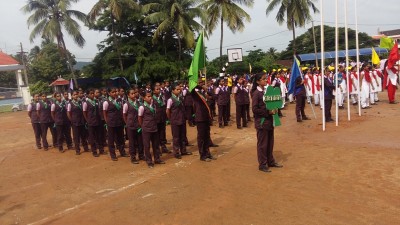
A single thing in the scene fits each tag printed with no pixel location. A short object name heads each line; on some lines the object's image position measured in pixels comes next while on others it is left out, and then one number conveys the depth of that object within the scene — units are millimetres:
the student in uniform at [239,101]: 12086
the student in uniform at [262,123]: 6787
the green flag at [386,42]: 13828
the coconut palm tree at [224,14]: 26641
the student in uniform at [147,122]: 7980
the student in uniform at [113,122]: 9102
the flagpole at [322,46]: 9411
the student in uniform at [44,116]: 11211
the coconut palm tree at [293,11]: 30703
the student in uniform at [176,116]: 8734
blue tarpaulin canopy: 43181
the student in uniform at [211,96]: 13633
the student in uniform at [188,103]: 12168
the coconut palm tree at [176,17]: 25234
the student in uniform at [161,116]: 9075
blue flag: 11500
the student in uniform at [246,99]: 12117
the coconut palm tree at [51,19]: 27797
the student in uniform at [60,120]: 10852
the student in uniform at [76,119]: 10211
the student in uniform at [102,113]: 9813
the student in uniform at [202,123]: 8070
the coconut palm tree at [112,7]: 24859
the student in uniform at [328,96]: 11391
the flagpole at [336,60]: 9849
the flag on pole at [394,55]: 13594
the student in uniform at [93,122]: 9750
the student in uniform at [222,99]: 12508
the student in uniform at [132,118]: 8375
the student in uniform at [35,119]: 11492
